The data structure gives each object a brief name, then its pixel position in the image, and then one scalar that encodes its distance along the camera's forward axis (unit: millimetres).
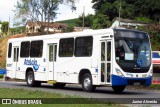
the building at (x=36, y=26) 83125
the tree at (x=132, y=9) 83250
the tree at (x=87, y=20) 94550
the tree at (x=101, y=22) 77644
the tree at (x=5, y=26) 109350
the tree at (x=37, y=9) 80375
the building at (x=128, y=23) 76375
